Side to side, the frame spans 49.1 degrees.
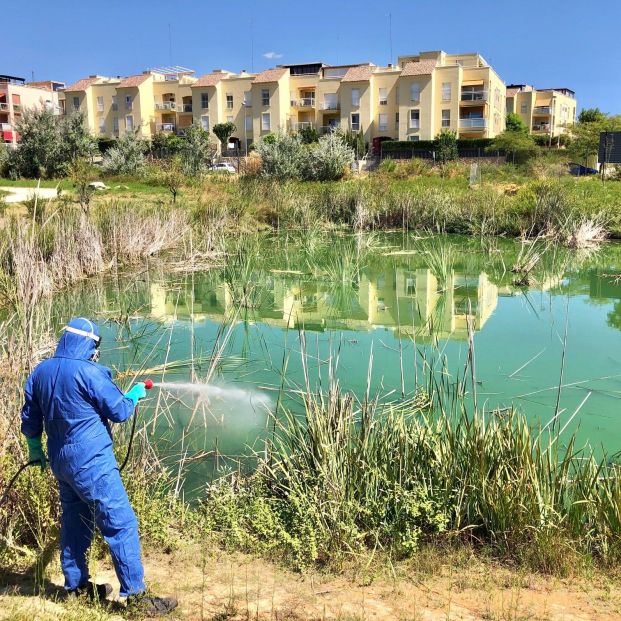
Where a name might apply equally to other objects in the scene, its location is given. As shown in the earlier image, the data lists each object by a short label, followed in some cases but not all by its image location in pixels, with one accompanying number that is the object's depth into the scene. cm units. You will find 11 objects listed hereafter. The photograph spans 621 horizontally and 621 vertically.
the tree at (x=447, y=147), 4125
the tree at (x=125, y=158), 3038
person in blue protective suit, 309
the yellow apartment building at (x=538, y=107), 6397
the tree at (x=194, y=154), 2800
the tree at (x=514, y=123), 5559
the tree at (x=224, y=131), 5373
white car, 4177
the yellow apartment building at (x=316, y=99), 5156
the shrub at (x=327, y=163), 2914
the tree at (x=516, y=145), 4068
